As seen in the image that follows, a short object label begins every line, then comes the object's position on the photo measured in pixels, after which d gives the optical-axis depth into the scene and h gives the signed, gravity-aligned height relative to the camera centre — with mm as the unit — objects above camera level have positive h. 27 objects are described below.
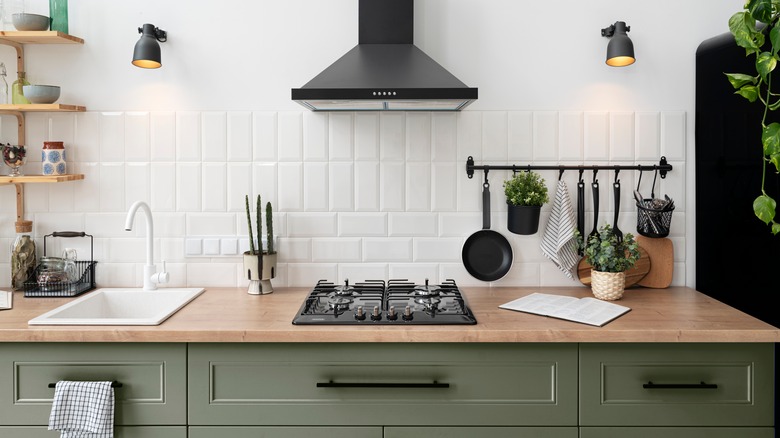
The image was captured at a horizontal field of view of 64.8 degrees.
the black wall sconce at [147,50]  2439 +649
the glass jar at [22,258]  2598 -193
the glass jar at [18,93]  2578 +502
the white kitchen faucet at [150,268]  2518 -231
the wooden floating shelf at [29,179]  2453 +133
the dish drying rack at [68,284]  2472 -296
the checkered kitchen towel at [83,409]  1947 -626
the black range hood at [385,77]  2137 +496
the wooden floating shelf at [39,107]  2445 +421
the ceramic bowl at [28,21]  2455 +766
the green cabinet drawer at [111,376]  2004 -531
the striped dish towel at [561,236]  2582 -96
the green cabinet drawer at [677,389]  1999 -563
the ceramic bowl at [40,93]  2467 +482
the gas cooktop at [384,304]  2080 -338
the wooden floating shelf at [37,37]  2451 +713
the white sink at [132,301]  2512 -369
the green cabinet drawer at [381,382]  2002 -556
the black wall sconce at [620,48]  2480 +671
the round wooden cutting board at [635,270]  2645 -245
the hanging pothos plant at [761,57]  1787 +459
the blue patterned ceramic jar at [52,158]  2553 +226
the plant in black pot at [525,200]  2547 +55
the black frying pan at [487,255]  2680 -184
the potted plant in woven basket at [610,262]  2387 -193
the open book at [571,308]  2104 -345
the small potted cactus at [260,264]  2498 -209
